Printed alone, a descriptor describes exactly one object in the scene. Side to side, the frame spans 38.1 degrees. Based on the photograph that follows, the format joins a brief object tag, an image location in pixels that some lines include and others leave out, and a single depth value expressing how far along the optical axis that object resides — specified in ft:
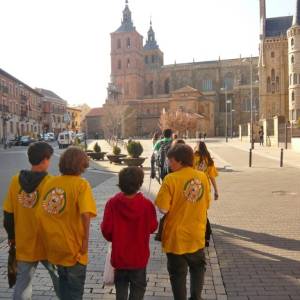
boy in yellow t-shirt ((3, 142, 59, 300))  12.84
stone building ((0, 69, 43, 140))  218.18
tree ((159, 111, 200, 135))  257.34
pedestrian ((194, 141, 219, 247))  25.40
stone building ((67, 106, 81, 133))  410.19
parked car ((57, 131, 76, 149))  173.27
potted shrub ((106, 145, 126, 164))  82.02
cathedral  320.50
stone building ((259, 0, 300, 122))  256.93
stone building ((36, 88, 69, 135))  334.44
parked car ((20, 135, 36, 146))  197.88
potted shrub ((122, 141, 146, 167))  72.64
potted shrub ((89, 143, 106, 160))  93.60
